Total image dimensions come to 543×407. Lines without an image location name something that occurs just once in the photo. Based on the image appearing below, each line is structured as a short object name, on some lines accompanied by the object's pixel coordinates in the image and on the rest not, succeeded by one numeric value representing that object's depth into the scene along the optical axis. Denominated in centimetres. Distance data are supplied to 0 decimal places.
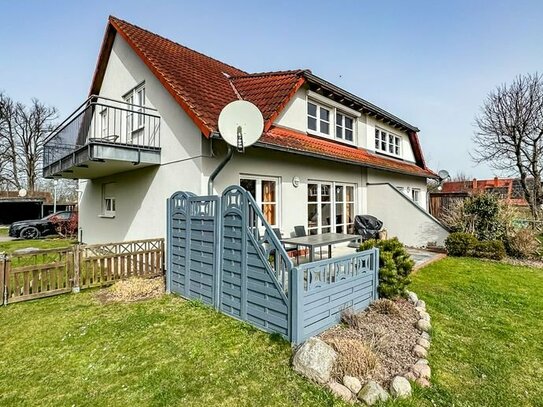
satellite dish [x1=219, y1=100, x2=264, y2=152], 657
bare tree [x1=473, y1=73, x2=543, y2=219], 1839
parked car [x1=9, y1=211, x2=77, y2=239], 2034
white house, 810
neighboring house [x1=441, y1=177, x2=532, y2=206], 3349
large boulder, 359
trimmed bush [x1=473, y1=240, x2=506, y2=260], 1044
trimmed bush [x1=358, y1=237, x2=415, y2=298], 600
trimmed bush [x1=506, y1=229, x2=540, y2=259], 1055
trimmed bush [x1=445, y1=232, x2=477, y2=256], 1088
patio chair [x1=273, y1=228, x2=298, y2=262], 938
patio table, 715
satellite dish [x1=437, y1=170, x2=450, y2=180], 1998
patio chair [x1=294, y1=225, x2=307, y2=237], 962
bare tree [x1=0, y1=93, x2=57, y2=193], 3747
